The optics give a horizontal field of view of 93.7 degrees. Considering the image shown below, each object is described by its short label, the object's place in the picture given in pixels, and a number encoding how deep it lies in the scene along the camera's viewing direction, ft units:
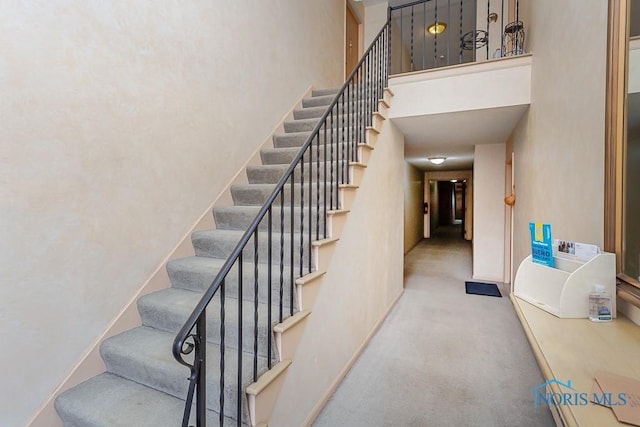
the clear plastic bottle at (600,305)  3.84
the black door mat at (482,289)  14.99
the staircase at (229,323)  4.67
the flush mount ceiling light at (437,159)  21.29
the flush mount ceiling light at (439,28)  20.48
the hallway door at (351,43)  19.01
